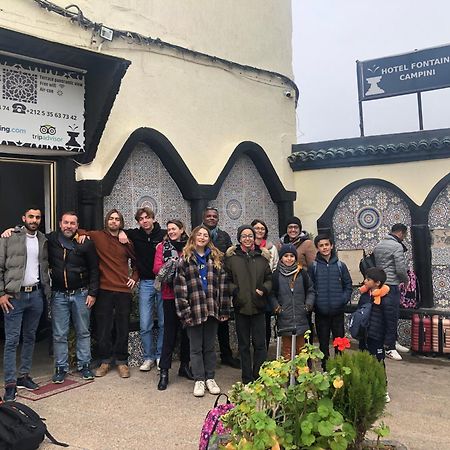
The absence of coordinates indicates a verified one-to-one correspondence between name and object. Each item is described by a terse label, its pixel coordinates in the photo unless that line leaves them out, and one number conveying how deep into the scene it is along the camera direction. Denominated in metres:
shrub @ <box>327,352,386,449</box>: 3.25
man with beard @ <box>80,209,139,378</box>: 5.64
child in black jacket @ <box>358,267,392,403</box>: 5.03
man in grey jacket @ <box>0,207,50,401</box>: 4.86
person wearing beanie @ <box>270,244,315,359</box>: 5.25
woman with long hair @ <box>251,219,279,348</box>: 5.84
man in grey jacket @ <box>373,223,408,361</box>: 6.65
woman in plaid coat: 5.02
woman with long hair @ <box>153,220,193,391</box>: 5.23
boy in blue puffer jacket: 5.39
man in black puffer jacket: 5.30
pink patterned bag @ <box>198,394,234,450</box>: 3.20
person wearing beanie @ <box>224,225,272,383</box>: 5.14
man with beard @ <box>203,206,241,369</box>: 6.02
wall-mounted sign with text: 5.62
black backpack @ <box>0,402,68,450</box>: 3.62
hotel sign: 9.16
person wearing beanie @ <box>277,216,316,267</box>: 6.38
